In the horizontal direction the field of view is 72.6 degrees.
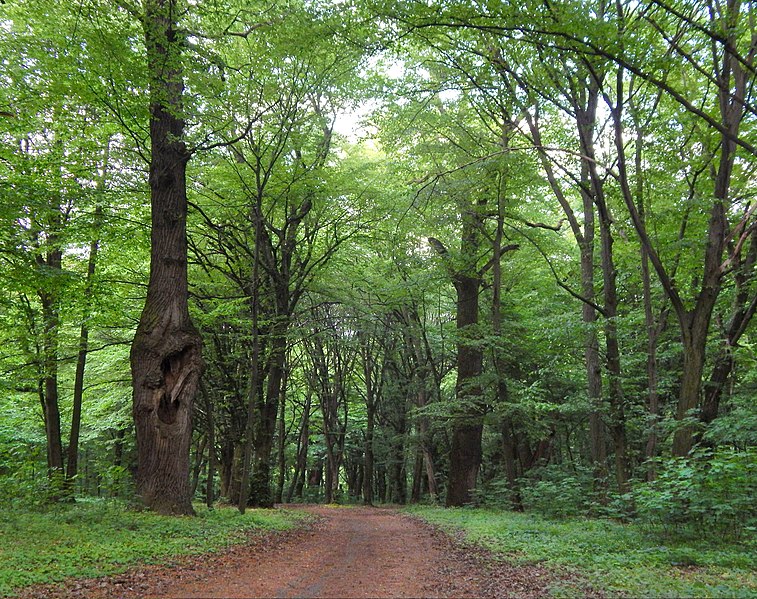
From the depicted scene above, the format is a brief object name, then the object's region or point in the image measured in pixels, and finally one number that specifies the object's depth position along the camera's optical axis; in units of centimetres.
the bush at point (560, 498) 1223
